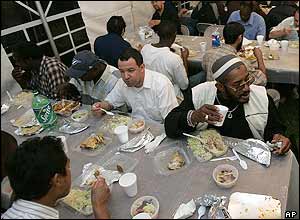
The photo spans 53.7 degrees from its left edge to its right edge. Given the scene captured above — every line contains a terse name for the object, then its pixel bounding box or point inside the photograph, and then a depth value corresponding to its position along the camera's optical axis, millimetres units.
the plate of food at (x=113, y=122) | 2205
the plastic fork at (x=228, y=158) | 1679
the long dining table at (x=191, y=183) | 1448
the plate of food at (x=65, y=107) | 2498
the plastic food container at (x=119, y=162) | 1777
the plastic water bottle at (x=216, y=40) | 3661
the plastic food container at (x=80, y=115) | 2379
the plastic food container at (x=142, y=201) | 1380
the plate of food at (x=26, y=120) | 2434
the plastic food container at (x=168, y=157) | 1683
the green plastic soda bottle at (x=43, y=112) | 2156
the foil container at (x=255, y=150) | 1602
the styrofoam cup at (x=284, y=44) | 3256
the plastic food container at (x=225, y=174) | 1478
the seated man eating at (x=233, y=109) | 1749
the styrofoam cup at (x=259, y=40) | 3643
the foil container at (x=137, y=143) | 1929
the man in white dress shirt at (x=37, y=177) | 1157
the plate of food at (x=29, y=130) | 2303
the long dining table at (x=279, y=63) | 2943
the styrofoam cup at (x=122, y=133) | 2002
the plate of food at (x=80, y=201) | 1478
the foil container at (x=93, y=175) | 1676
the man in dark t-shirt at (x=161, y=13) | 4930
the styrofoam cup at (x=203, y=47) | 3725
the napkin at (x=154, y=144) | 1887
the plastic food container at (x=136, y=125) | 2109
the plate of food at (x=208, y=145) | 1713
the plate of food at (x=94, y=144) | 1990
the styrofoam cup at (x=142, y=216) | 1348
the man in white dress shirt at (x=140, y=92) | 2316
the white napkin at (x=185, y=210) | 1369
